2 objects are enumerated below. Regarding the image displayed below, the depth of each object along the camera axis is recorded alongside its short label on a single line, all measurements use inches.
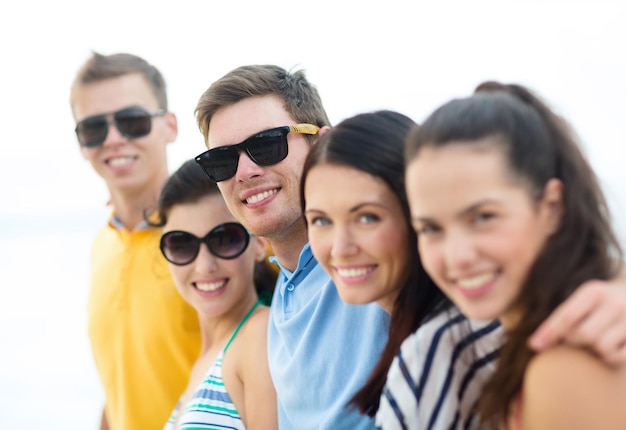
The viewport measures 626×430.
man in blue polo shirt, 102.1
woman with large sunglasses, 121.9
